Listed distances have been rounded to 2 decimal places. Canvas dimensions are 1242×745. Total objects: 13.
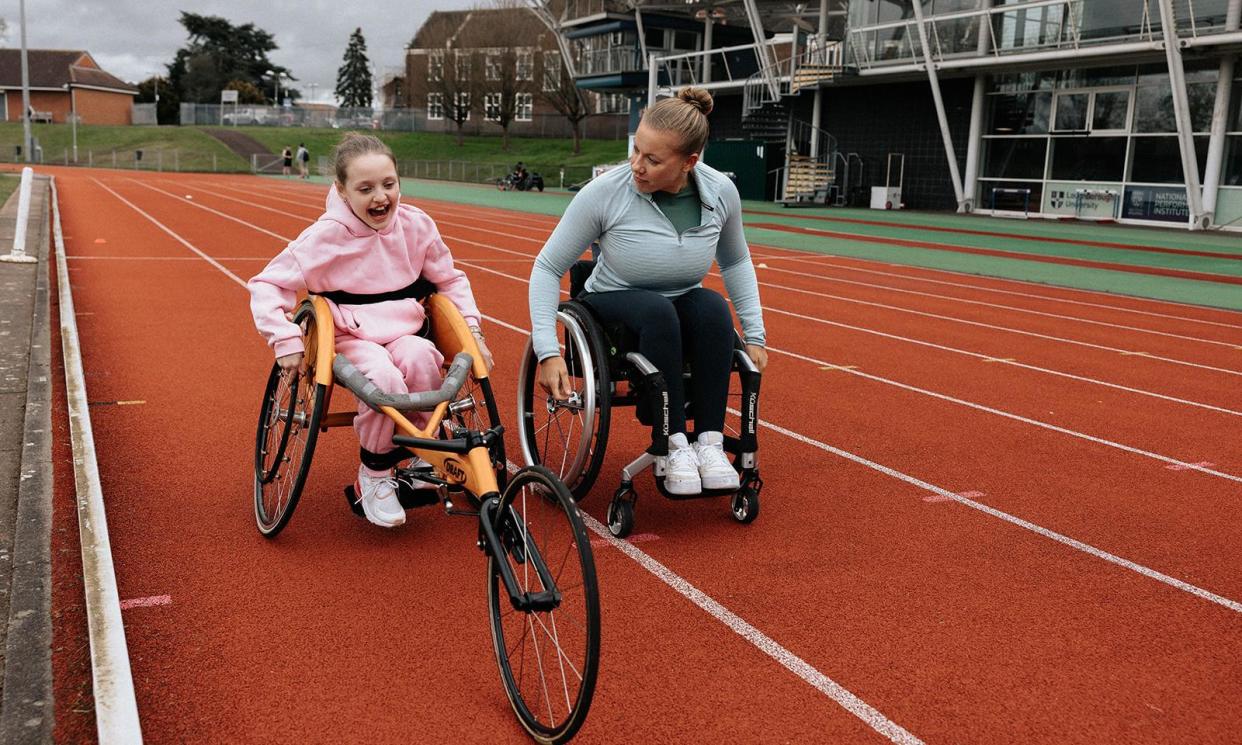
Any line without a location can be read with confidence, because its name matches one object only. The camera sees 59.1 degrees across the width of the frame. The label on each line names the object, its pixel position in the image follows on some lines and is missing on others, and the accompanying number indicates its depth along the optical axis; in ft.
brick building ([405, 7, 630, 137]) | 205.26
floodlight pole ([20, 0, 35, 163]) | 151.27
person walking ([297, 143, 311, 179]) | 160.55
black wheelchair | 12.61
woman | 12.60
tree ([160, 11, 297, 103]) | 306.96
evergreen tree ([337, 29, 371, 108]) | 378.12
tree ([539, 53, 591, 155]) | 196.44
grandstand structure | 73.00
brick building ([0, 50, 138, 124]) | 266.16
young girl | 11.74
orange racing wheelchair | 8.13
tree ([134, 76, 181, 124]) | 278.87
